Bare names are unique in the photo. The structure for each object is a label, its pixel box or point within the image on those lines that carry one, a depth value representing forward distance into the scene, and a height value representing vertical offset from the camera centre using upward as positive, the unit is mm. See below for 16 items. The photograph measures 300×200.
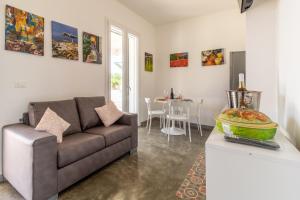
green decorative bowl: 890 -160
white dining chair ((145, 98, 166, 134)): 4105 -392
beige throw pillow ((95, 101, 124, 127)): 2727 -288
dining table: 3804 -825
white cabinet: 719 -360
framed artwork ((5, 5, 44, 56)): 2059 +897
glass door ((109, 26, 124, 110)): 3935 +745
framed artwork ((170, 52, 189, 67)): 4883 +1153
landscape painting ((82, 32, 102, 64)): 3074 +971
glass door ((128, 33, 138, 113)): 4566 +668
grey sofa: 1526 -587
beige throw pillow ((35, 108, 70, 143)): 1875 -321
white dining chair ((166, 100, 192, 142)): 3600 -387
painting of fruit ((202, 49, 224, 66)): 4321 +1085
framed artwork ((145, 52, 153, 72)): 5031 +1109
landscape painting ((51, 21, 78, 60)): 2570 +940
